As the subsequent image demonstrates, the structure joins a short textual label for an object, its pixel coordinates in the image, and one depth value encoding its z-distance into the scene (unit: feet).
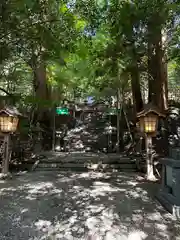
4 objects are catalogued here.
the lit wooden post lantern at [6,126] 19.42
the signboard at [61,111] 41.24
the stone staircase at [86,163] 22.57
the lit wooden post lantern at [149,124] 18.95
